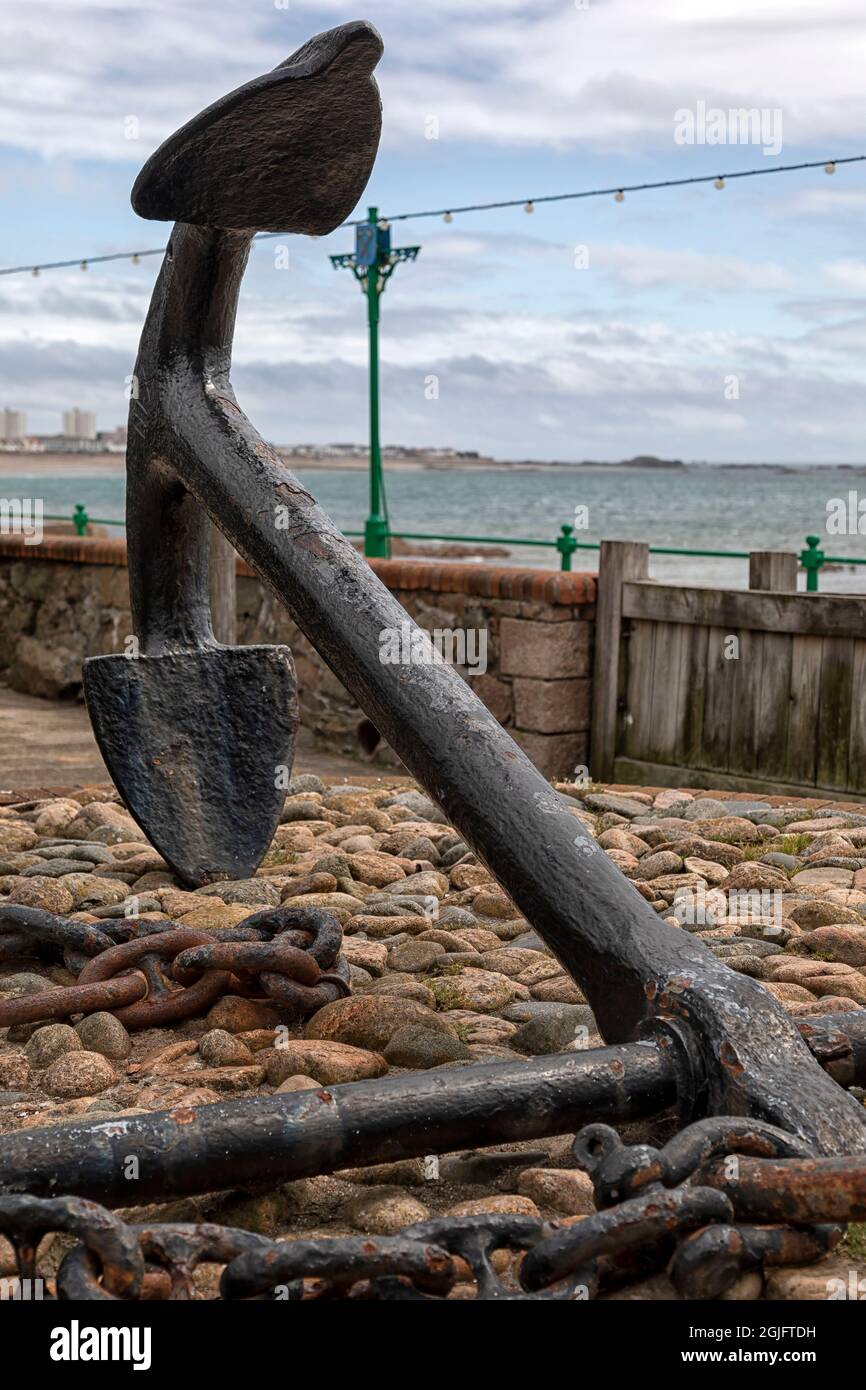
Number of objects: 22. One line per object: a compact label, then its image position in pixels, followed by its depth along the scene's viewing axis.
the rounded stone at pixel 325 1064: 2.19
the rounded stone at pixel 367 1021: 2.36
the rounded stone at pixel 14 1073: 2.28
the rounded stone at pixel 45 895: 3.14
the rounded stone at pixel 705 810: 4.16
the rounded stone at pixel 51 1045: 2.36
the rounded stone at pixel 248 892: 3.13
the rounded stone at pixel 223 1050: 2.29
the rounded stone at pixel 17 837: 3.85
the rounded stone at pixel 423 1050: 2.26
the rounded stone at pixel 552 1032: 2.34
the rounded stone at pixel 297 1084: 2.13
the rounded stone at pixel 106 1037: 2.38
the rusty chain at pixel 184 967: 2.38
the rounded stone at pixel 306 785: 4.59
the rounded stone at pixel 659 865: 3.45
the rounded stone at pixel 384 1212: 1.76
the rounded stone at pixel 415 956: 2.80
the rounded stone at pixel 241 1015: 2.45
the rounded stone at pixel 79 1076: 2.24
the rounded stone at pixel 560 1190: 1.79
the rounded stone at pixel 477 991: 2.60
